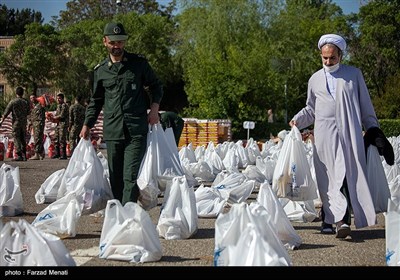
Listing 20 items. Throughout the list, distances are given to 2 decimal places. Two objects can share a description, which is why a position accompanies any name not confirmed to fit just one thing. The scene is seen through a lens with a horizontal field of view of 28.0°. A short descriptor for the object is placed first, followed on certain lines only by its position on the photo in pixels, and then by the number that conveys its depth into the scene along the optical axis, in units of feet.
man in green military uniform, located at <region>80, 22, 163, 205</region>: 25.30
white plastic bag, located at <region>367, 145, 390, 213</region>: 25.32
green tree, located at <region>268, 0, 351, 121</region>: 161.58
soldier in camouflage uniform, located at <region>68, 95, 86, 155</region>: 69.36
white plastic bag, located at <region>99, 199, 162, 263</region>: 20.44
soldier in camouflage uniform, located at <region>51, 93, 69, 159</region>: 71.15
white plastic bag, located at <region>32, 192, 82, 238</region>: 24.07
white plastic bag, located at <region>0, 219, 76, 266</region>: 16.84
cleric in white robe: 24.94
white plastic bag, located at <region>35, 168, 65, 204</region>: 34.55
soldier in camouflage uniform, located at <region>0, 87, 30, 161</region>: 65.26
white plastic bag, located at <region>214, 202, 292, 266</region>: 16.90
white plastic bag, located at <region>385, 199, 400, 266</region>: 18.94
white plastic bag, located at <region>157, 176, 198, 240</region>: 24.56
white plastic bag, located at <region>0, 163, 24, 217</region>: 29.78
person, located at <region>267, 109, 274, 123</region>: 127.14
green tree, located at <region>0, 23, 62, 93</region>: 181.26
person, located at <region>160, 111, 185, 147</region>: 43.27
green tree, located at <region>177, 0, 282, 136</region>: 130.82
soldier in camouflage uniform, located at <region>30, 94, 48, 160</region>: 69.56
